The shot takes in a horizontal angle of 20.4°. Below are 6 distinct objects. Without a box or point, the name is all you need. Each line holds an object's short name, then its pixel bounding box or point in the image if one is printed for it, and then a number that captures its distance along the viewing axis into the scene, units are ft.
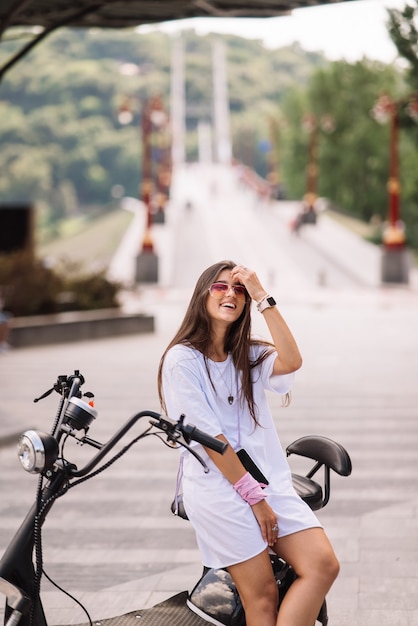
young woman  12.40
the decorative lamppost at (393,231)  123.03
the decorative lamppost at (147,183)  129.80
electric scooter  11.17
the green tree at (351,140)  270.46
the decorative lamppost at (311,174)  187.62
